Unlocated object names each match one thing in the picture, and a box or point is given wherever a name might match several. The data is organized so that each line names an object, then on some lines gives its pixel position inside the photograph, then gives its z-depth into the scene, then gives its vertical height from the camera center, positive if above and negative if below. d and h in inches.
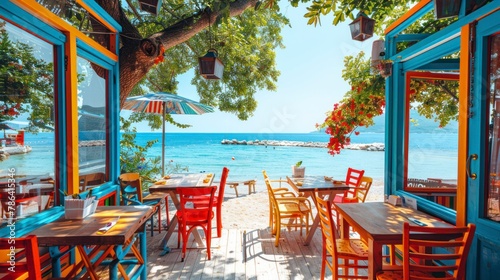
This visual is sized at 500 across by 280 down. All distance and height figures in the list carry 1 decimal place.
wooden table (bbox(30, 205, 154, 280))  66.5 -23.9
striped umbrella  184.7 +21.9
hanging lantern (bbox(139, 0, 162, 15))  110.3 +49.7
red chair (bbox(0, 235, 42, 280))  51.4 -23.5
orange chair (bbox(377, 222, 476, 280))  62.7 -26.3
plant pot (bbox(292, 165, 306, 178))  188.2 -24.2
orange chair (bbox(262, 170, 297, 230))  170.1 -49.0
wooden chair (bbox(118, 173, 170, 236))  140.8 -29.6
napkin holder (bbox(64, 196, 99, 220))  81.5 -21.0
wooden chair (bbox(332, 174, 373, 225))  164.1 -36.3
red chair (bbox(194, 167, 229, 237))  144.1 -34.3
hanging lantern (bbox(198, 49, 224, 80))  145.7 +35.6
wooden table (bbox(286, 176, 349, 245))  148.3 -28.1
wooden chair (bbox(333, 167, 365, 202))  172.2 -30.1
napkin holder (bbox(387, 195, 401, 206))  104.3 -23.9
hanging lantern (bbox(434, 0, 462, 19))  82.3 +36.6
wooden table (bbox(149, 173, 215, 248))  143.4 -26.6
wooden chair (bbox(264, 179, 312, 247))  147.6 -40.2
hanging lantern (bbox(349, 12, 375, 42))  127.1 +48.5
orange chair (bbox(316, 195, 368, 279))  86.8 -37.2
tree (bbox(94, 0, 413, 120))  137.8 +62.2
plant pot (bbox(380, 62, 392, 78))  120.1 +27.4
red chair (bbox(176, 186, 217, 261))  126.7 -36.9
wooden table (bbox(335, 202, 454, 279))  71.0 -25.0
